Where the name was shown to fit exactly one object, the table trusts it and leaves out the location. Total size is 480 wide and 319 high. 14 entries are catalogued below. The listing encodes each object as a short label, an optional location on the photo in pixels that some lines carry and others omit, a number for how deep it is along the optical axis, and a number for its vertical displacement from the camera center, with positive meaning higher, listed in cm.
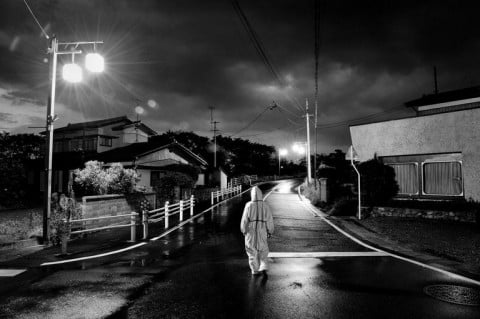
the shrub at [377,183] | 1466 -21
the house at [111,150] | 2720 +309
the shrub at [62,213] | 1007 -108
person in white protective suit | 614 -98
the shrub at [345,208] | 1513 -143
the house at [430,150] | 1255 +124
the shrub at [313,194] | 2177 -121
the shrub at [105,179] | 1568 +12
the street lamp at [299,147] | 3897 +399
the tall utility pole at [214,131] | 5197 +869
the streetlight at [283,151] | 6988 +641
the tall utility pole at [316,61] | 1650 +730
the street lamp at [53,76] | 938 +319
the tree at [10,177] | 963 +17
